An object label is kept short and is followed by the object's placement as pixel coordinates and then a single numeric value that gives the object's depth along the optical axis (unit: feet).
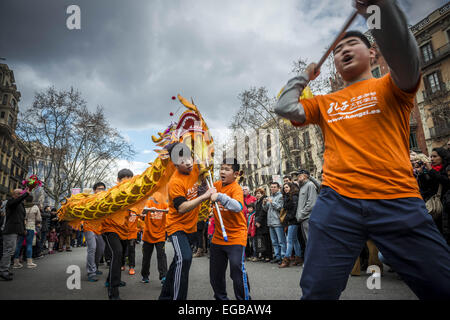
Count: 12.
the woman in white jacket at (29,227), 25.53
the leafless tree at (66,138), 64.34
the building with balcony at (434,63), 72.18
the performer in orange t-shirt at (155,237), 18.12
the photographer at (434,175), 14.33
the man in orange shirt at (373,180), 4.56
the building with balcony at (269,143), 69.66
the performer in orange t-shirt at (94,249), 19.69
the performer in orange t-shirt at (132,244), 21.36
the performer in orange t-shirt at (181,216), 10.31
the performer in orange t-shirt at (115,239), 13.41
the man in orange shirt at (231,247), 10.42
